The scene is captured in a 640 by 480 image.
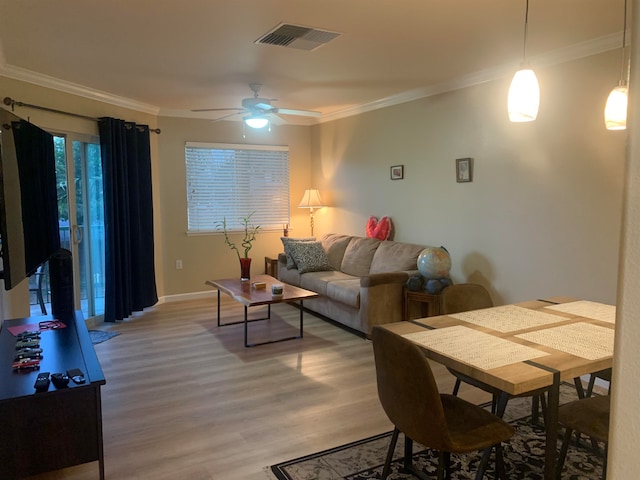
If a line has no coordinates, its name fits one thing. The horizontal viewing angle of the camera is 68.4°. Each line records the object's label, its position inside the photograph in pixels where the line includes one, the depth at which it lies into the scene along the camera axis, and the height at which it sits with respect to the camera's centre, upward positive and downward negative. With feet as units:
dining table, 5.77 -2.10
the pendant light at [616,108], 7.05 +1.34
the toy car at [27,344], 8.45 -2.63
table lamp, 21.43 -0.12
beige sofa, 14.60 -2.92
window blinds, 20.52 +0.56
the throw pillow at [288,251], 19.03 -2.16
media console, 6.60 -3.24
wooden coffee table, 13.83 -2.97
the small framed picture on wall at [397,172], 17.26 +0.92
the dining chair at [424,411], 5.80 -2.81
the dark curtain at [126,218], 16.44 -0.71
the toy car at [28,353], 7.93 -2.64
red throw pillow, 17.92 -1.19
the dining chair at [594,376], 8.31 -3.45
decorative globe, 14.24 -2.02
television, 7.30 -0.01
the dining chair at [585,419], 6.47 -3.17
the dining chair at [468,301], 8.92 -2.04
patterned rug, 7.77 -4.56
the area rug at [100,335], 14.85 -4.44
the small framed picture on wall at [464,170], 14.40 +0.83
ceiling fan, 14.14 +2.62
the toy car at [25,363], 7.49 -2.65
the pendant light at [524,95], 6.88 +1.50
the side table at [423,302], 14.11 -3.21
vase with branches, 21.17 -1.59
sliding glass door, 15.33 -0.51
